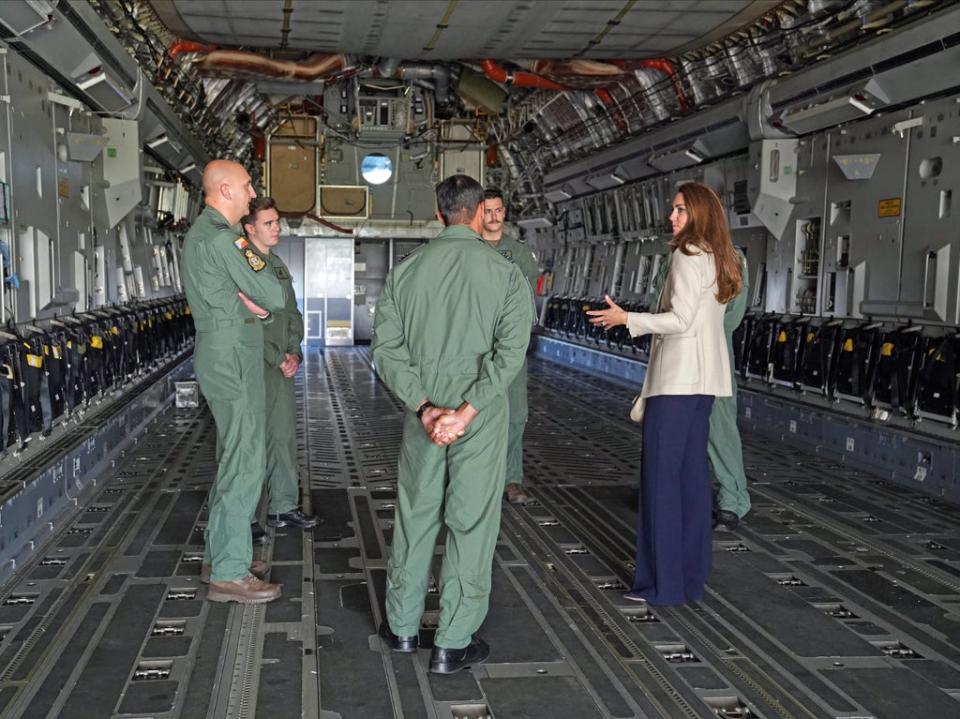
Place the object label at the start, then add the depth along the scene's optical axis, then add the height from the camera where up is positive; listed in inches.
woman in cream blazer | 166.1 -16.5
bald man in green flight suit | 168.6 -16.6
